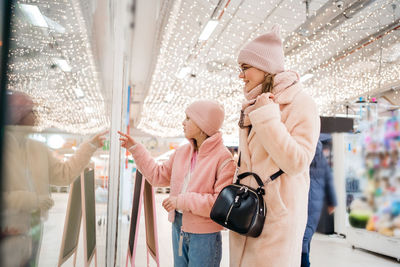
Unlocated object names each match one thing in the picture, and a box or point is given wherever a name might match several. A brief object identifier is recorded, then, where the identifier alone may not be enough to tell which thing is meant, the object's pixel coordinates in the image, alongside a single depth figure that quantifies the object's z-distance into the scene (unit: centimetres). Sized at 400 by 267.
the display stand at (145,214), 191
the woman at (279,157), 109
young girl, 153
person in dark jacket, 260
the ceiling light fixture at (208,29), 475
